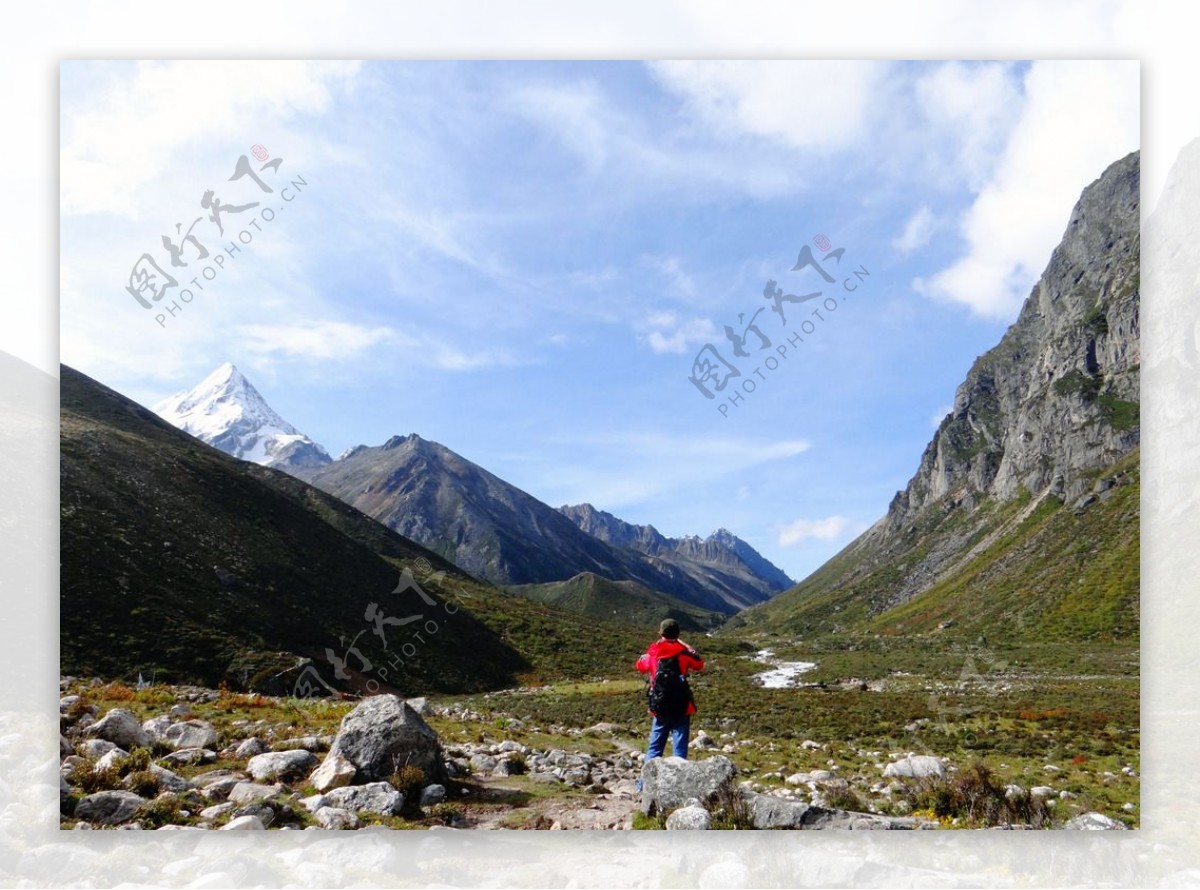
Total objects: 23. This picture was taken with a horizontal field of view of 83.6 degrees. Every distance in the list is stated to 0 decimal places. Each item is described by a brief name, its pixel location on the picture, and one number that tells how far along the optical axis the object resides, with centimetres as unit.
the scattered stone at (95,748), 1073
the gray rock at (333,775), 1012
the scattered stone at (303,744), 1201
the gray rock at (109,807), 966
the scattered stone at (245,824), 935
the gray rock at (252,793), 973
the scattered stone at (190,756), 1102
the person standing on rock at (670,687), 1066
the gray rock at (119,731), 1128
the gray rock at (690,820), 980
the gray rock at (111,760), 1035
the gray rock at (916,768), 1333
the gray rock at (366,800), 979
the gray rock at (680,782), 999
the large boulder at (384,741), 1030
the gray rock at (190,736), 1173
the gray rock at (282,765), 1059
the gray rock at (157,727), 1173
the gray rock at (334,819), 966
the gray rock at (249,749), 1149
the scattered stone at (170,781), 988
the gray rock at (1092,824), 1130
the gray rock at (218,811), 961
